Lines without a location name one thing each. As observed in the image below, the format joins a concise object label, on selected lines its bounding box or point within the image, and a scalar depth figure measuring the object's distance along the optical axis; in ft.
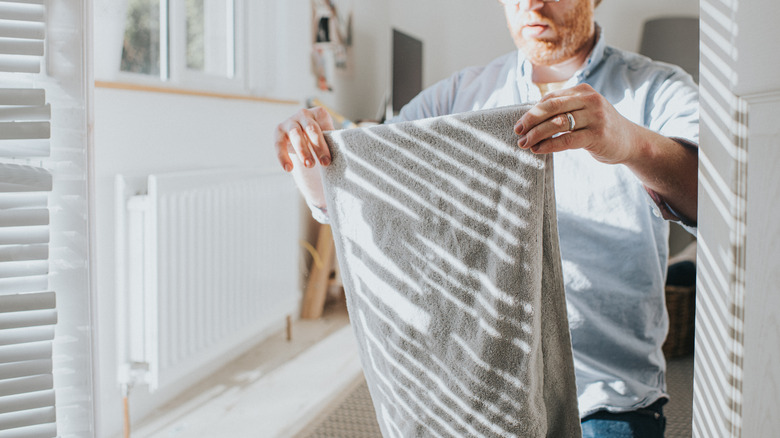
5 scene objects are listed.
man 3.56
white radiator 6.14
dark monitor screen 11.87
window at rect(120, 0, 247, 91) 7.25
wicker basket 8.61
